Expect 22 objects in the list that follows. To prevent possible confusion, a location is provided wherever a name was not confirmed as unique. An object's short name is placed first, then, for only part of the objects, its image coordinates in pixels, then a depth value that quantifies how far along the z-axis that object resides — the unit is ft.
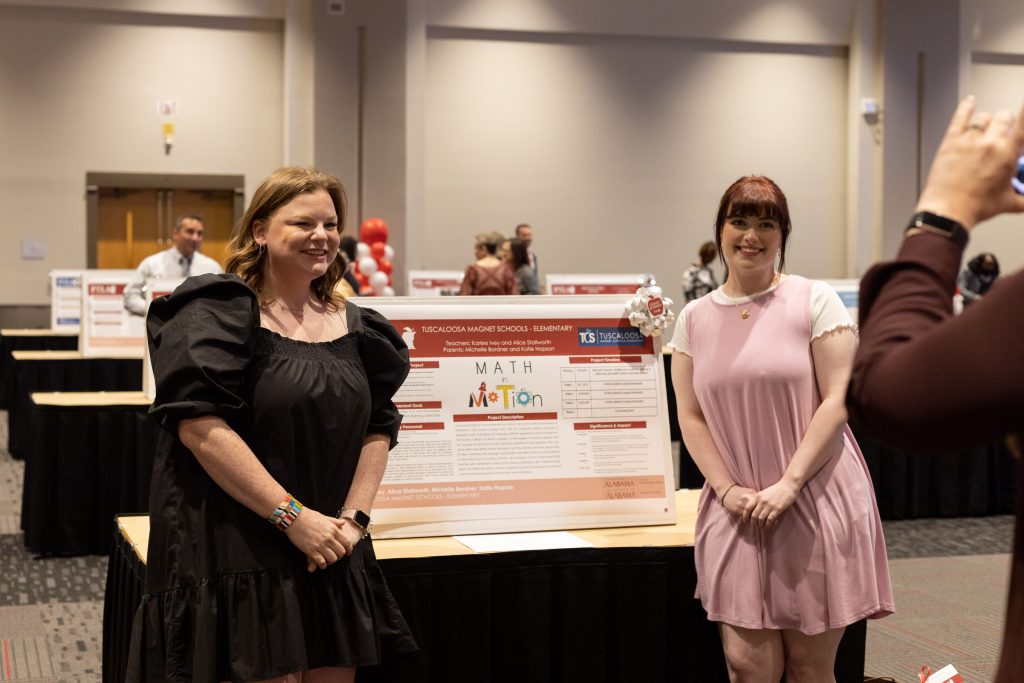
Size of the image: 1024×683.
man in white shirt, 27.04
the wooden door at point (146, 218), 47.73
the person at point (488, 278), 30.48
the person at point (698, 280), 42.04
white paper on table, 9.80
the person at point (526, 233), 45.67
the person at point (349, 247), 29.50
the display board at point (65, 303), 36.78
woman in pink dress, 8.62
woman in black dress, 7.35
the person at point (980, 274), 43.11
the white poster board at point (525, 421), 10.36
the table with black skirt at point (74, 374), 27.20
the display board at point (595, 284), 35.17
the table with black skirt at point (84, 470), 18.72
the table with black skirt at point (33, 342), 34.06
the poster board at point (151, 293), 18.93
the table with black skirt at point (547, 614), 9.45
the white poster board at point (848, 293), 24.90
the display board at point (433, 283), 41.47
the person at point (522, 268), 35.24
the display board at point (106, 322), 28.76
